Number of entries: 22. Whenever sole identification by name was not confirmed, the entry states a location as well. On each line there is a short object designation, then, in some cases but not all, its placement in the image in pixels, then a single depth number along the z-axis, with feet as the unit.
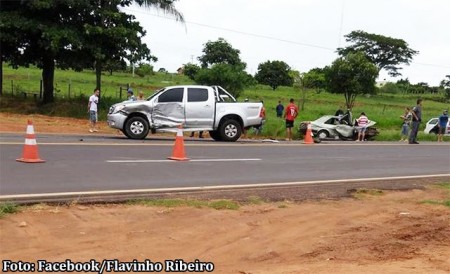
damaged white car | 92.43
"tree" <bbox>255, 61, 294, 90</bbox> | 248.73
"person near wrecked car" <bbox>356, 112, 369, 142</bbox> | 94.32
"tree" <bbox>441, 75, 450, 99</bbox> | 263.94
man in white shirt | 67.77
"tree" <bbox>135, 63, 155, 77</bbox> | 219.82
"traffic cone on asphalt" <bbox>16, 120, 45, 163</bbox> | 35.55
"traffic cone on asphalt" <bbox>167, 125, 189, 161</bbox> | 42.41
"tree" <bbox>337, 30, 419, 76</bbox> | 249.96
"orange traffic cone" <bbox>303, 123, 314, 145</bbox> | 69.77
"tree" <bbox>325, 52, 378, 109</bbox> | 140.46
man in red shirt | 78.48
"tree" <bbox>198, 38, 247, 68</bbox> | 213.64
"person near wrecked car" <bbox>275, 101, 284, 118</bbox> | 107.45
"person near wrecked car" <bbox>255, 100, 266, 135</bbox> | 63.77
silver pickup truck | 59.00
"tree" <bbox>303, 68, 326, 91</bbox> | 157.93
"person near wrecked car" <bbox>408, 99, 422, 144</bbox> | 74.74
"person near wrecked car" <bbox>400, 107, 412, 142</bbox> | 95.88
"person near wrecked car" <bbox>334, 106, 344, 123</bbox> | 95.09
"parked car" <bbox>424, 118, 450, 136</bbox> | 115.96
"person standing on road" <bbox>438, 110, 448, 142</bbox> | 96.22
